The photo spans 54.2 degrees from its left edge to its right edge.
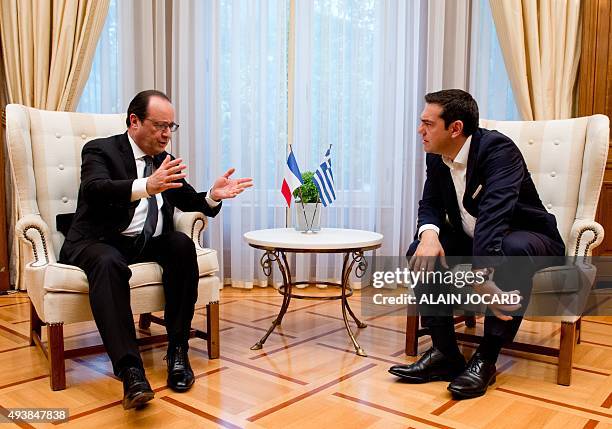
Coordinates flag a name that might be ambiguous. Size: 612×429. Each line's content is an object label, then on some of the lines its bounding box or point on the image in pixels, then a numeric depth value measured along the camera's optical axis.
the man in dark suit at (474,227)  2.10
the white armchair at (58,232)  2.09
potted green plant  2.84
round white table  2.47
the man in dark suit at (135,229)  1.99
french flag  2.85
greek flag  2.91
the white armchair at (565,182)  2.21
